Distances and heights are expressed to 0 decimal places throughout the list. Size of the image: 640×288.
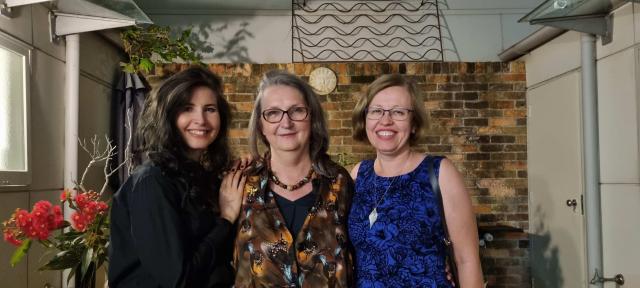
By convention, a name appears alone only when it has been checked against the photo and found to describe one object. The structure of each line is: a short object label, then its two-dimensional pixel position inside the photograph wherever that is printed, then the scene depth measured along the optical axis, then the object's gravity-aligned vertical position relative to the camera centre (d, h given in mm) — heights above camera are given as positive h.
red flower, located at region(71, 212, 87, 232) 2412 -285
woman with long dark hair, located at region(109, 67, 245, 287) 1484 -131
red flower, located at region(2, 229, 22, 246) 2348 -332
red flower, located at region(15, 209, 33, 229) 2277 -253
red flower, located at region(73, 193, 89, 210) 2436 -195
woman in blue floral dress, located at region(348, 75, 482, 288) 1760 -188
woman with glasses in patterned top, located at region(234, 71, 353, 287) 1701 -152
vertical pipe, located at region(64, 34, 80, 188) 3793 +340
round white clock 4746 +633
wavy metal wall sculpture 5008 +1129
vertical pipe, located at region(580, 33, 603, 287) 3580 -52
